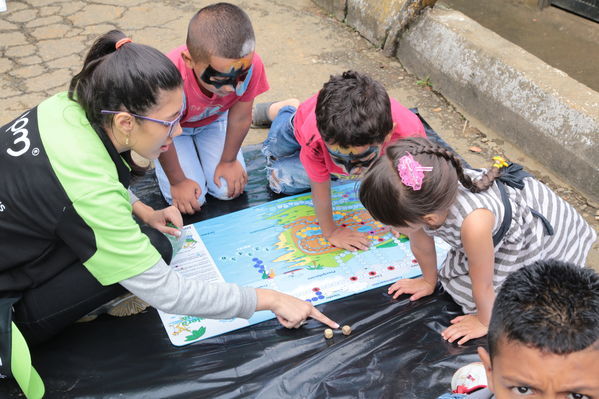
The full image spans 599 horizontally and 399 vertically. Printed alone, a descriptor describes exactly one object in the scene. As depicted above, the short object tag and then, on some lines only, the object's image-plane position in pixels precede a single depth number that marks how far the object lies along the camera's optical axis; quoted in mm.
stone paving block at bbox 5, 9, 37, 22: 4133
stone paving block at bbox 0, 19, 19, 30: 4027
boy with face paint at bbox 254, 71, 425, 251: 1962
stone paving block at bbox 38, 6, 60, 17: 4203
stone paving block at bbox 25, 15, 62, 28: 4068
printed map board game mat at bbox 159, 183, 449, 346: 2107
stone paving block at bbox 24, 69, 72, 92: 3401
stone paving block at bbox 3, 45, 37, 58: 3727
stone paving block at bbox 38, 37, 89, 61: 3729
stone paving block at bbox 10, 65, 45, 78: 3521
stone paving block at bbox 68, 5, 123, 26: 4121
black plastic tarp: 1797
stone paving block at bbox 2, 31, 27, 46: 3857
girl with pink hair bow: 1664
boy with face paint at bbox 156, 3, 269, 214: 2121
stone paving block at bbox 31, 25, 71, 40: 3932
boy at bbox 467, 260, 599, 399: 1043
